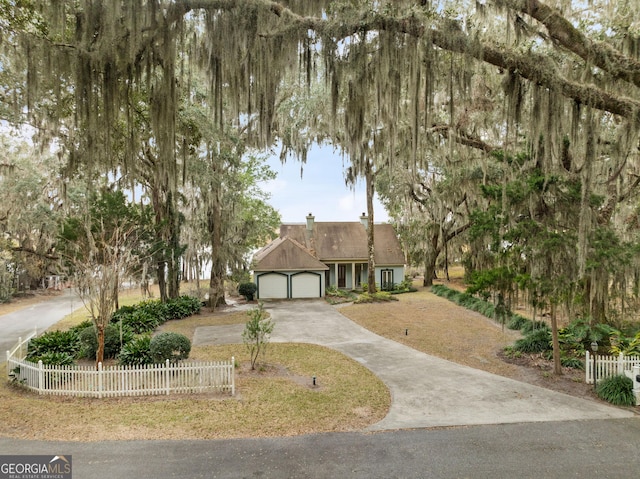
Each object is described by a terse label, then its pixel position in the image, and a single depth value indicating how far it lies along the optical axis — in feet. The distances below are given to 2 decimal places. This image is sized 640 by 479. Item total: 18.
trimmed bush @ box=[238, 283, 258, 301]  76.43
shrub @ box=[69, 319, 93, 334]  42.73
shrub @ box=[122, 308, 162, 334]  46.43
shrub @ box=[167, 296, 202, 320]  58.65
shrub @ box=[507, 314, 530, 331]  50.34
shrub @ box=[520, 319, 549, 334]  45.60
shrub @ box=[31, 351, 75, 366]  30.78
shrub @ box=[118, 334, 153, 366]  32.63
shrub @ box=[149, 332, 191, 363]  31.40
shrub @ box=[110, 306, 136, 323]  48.34
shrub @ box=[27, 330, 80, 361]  33.76
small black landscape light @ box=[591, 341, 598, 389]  29.23
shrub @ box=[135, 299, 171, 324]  53.83
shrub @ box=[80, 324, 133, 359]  36.40
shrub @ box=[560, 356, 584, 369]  34.86
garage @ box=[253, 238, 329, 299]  79.05
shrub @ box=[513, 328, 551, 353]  39.37
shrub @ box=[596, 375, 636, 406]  27.02
